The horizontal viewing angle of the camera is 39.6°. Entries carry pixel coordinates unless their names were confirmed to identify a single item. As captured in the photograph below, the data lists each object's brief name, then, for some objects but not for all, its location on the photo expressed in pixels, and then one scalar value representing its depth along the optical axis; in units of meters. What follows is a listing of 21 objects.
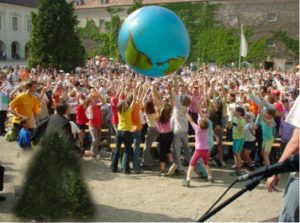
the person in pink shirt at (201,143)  8.16
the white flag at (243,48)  26.03
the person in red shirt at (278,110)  10.02
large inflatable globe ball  6.34
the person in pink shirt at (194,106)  11.10
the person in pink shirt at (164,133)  8.81
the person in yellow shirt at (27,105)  8.17
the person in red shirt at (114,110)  9.85
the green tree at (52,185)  5.43
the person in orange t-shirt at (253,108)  10.50
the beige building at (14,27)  56.94
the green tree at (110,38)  50.53
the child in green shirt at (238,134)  8.95
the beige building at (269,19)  45.91
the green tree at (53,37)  34.31
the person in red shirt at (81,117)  10.66
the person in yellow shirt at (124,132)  8.82
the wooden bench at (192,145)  9.52
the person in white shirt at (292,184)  2.84
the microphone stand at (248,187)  2.64
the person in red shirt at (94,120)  10.06
